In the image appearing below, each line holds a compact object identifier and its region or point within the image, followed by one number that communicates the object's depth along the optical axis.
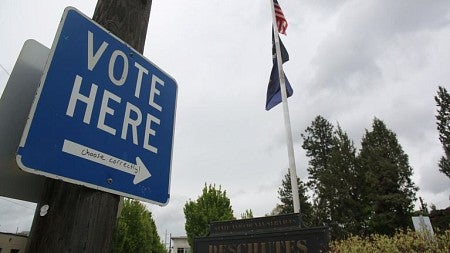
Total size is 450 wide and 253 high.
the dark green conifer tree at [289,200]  43.41
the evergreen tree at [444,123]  35.91
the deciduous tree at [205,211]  27.75
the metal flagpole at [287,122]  11.47
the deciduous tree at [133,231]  19.97
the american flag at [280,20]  14.20
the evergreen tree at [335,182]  38.08
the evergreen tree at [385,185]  35.06
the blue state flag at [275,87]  13.74
